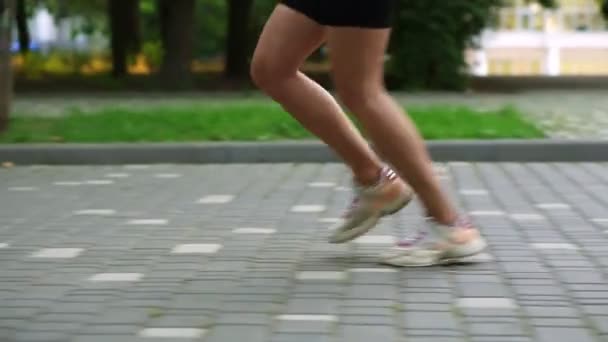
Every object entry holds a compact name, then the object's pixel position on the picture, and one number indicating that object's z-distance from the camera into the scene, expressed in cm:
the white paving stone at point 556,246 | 984
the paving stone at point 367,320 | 715
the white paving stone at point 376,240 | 1016
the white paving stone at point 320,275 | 856
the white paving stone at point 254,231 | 1093
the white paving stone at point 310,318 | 725
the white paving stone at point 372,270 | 877
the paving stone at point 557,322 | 707
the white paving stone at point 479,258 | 898
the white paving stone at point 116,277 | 864
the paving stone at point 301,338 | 677
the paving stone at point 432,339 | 674
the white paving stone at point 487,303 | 757
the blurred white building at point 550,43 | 12186
